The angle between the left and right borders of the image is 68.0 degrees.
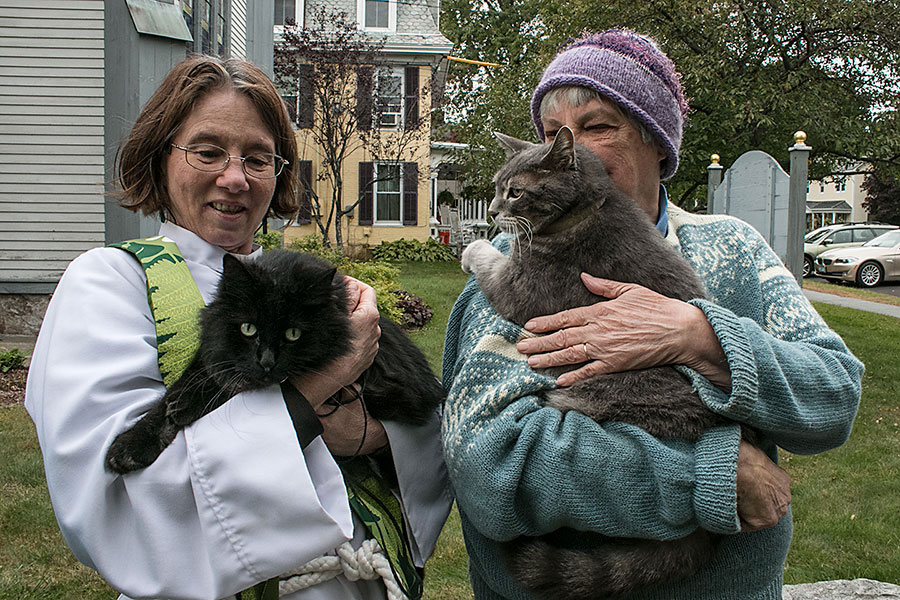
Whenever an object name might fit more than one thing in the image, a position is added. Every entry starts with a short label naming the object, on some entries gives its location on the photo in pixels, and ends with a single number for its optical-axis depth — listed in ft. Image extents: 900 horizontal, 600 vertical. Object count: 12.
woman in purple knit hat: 5.65
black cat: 5.55
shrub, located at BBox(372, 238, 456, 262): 75.25
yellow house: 72.74
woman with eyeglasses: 5.09
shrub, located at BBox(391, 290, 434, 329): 34.12
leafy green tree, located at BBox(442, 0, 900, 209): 31.42
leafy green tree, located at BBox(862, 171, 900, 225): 126.52
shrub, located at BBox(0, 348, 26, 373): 25.13
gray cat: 5.86
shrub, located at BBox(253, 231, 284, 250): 25.45
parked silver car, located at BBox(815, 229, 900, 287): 67.21
